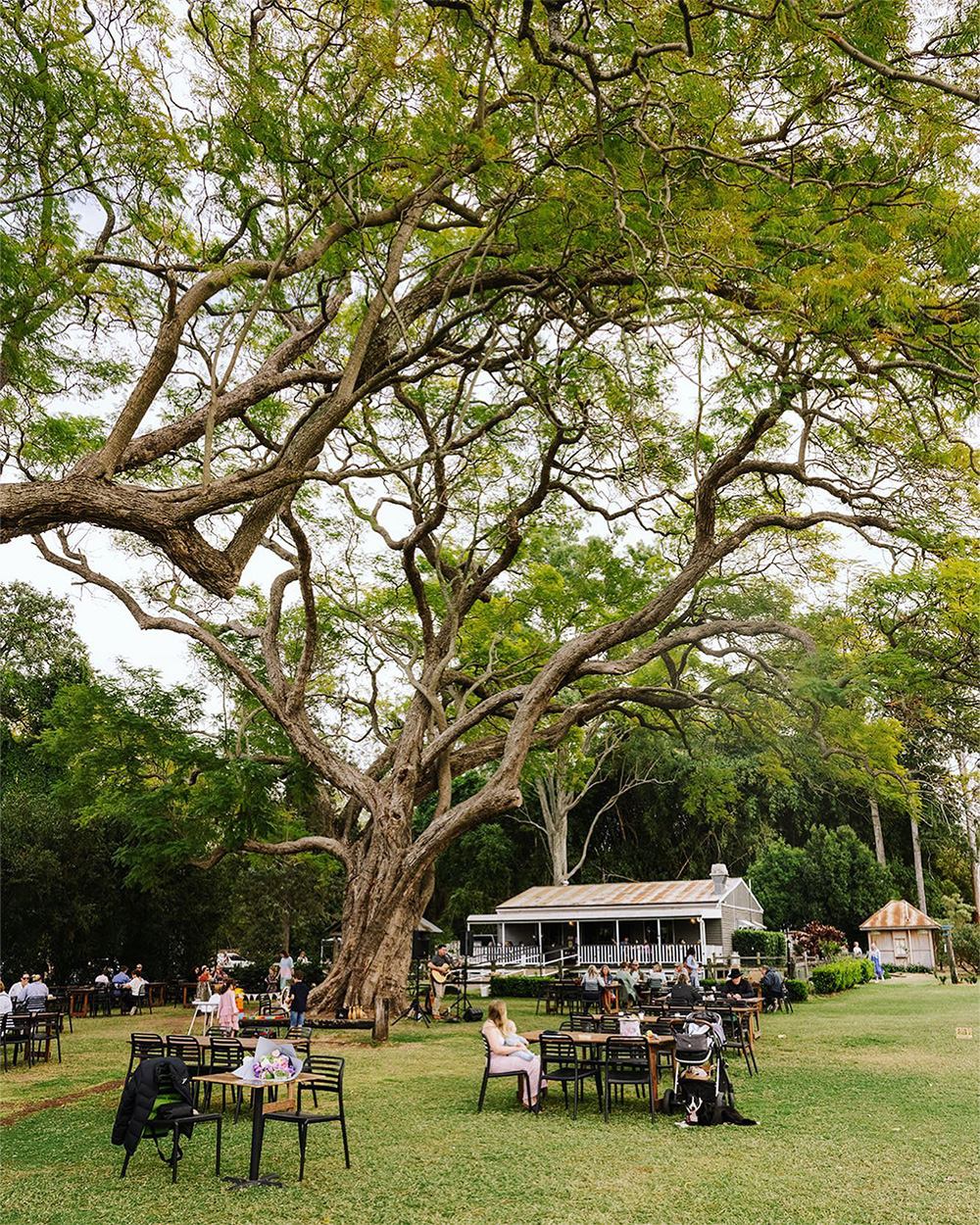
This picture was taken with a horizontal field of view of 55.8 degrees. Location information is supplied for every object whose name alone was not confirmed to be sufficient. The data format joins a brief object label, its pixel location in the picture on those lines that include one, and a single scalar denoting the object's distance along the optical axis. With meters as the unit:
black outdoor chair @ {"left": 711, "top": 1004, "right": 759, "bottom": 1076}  11.71
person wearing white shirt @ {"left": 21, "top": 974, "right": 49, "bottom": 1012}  15.26
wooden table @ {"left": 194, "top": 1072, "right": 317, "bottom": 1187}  6.25
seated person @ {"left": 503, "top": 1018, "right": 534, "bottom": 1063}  8.86
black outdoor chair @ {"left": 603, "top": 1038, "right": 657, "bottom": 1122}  8.55
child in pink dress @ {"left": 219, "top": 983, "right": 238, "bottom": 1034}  12.45
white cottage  26.55
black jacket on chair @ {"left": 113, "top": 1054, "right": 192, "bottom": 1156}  6.42
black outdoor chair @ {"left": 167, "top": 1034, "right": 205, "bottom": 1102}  8.95
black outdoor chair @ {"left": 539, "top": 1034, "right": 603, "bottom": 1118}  8.76
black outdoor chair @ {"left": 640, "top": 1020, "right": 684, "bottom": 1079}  9.54
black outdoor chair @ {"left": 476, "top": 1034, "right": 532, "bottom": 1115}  8.75
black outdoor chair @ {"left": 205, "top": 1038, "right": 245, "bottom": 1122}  8.46
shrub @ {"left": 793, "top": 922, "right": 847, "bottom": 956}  29.69
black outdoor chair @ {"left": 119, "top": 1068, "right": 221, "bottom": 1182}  6.49
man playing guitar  18.94
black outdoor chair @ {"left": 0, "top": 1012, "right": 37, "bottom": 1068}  12.11
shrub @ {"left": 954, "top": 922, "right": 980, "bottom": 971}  32.50
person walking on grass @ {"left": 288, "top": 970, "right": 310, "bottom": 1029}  12.90
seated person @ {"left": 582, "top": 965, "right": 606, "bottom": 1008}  16.30
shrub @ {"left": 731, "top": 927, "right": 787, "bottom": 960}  27.22
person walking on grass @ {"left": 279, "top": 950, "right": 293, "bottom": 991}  21.53
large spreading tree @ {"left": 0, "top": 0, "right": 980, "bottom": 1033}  7.86
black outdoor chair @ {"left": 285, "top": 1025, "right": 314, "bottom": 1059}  7.78
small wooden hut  34.38
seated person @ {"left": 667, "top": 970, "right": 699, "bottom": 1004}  13.19
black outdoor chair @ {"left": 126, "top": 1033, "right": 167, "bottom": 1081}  8.83
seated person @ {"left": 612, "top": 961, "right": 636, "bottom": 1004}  16.45
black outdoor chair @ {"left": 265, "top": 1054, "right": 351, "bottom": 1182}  6.44
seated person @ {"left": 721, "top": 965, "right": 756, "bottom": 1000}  14.90
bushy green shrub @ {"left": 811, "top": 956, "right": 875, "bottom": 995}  24.05
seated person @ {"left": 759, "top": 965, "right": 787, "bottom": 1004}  17.95
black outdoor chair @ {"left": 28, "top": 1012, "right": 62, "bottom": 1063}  12.73
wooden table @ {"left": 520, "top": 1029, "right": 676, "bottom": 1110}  8.69
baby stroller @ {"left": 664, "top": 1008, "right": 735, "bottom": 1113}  8.15
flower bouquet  6.68
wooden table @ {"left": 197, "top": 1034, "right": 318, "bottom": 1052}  8.93
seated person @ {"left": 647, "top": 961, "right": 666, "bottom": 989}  17.48
